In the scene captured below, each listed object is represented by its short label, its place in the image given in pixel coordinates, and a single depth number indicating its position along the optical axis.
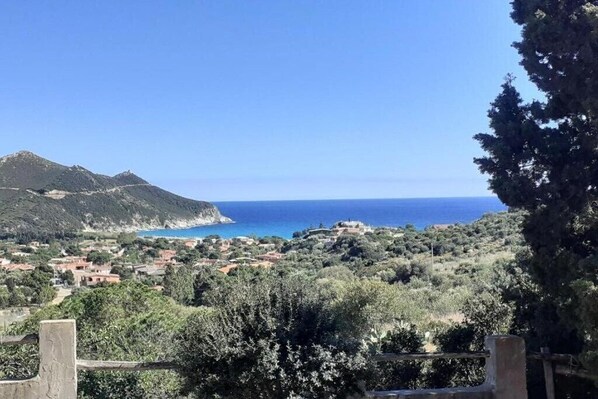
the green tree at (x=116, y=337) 5.48
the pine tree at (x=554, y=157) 5.50
